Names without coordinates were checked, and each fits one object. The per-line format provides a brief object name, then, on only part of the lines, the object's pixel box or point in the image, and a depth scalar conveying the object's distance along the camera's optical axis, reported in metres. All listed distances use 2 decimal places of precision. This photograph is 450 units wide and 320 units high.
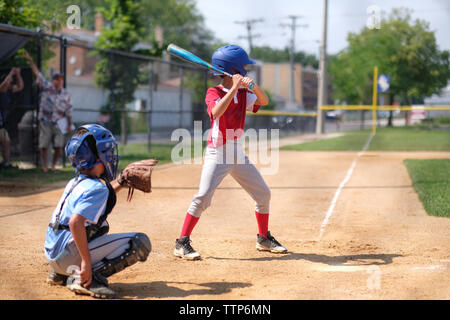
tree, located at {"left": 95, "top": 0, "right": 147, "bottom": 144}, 18.14
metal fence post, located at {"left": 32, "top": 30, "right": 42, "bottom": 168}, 11.05
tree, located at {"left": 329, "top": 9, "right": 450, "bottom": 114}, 47.06
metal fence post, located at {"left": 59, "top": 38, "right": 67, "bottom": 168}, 11.48
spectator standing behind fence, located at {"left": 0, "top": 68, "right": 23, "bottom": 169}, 10.47
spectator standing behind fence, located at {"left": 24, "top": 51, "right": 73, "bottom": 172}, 10.65
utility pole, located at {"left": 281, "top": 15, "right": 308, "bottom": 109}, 58.81
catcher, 3.57
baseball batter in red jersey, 4.86
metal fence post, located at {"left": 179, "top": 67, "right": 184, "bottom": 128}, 17.66
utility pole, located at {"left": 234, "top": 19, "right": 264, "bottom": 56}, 54.81
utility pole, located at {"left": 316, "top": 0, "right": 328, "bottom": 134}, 30.58
